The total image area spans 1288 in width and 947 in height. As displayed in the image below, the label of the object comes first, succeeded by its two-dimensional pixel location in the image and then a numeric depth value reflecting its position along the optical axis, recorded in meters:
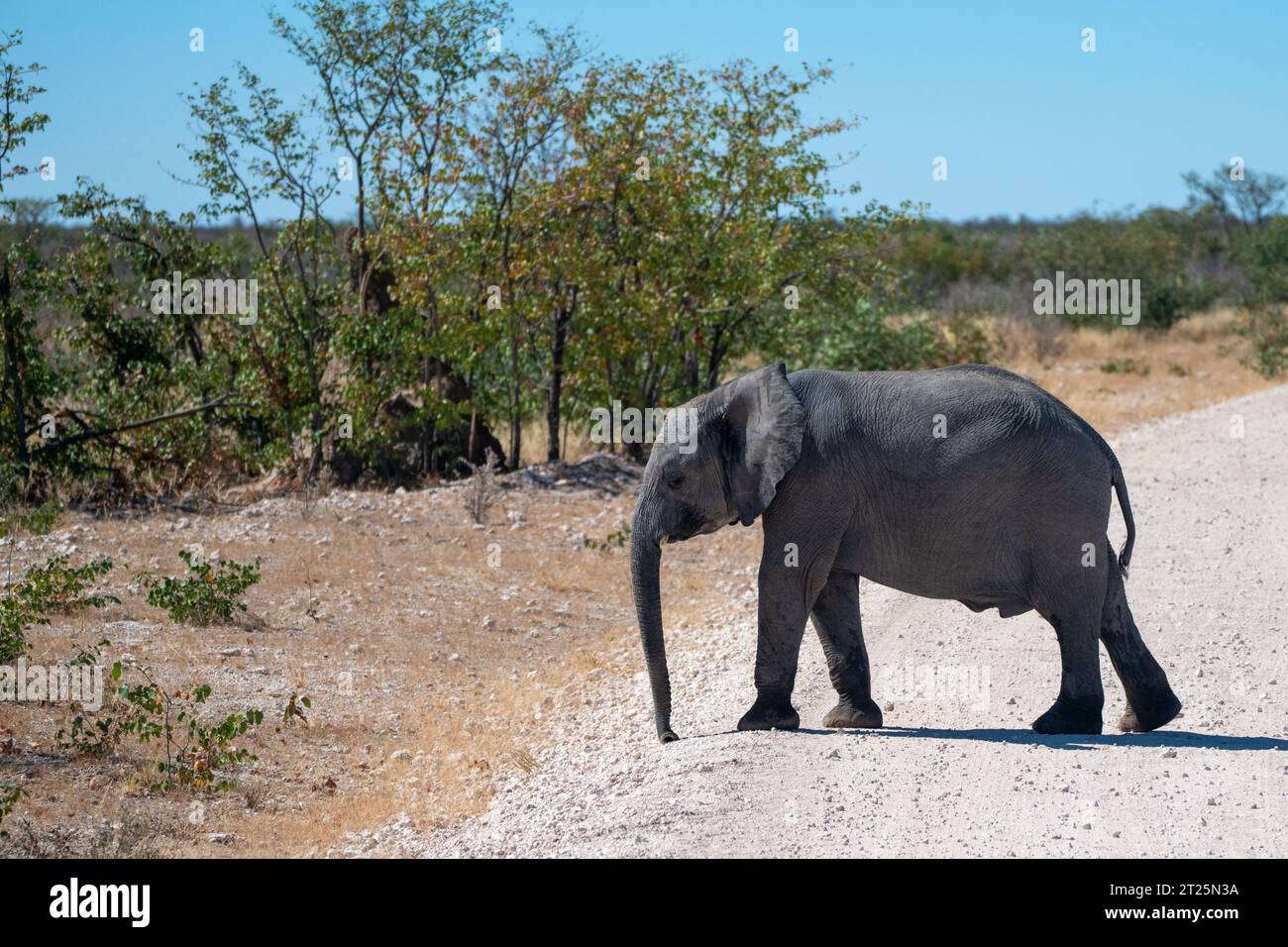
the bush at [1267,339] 28.45
